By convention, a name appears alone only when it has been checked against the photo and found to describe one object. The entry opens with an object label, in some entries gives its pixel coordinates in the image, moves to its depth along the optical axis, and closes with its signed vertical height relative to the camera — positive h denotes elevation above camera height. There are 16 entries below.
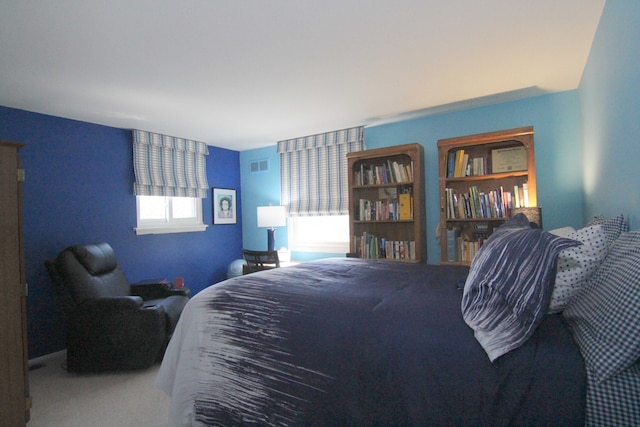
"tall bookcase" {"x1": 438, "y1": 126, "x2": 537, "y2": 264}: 2.89 +0.23
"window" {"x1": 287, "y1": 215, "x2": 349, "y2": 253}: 4.16 -0.27
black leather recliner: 2.49 -0.86
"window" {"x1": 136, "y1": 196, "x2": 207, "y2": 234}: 3.77 +0.05
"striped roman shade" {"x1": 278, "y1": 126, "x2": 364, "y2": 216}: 3.94 +0.58
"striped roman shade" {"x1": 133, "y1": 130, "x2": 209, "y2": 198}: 3.64 +0.67
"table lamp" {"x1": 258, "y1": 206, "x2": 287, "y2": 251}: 4.19 -0.04
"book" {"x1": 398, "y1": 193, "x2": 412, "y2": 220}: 3.37 +0.06
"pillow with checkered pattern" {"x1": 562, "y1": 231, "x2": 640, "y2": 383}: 0.74 -0.29
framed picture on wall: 4.54 +0.18
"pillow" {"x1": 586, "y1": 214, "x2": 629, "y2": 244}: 1.30 -0.09
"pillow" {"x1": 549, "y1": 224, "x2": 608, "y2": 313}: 0.96 -0.19
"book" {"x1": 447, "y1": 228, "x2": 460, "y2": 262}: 3.06 -0.35
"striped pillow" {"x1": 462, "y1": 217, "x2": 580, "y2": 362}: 0.90 -0.27
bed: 0.82 -0.47
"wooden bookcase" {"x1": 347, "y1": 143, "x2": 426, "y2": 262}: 3.27 +0.10
